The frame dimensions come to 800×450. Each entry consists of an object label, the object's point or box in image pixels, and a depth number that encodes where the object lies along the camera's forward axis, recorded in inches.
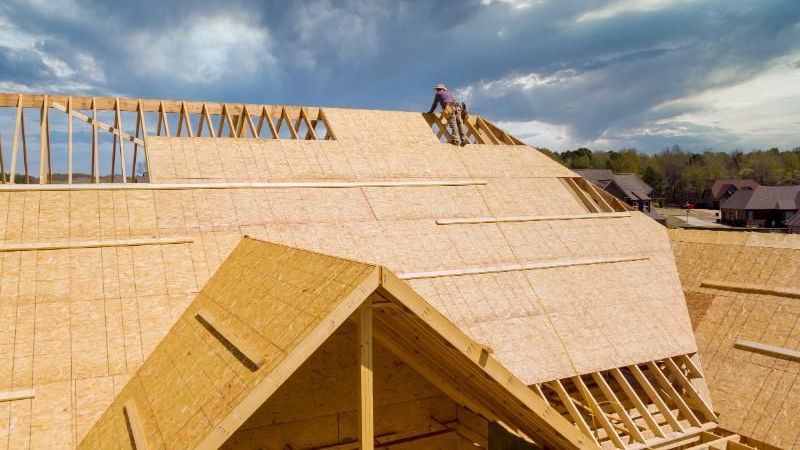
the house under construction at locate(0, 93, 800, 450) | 317.4
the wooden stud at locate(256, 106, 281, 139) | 762.1
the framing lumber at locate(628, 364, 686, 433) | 499.1
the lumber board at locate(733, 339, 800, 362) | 538.6
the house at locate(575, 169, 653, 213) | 2819.9
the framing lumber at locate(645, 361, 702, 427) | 516.7
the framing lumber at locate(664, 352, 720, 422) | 528.4
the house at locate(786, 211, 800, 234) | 2176.4
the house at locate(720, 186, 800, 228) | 2659.9
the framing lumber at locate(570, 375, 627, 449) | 453.4
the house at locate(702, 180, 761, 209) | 3506.9
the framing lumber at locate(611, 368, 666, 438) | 483.9
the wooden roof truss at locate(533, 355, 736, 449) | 475.5
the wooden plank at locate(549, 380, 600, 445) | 451.2
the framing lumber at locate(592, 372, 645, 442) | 467.0
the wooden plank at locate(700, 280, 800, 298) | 599.8
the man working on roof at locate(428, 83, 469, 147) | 852.6
